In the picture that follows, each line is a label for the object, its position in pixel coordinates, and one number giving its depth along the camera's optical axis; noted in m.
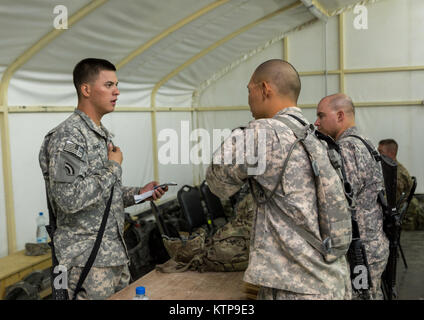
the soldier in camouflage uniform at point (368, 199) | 2.81
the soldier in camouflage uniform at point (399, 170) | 6.27
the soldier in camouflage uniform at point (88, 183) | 2.20
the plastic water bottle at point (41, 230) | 4.05
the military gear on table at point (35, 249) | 3.83
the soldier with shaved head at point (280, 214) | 1.75
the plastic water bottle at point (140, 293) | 2.05
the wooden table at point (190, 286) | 2.40
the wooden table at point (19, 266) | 3.33
